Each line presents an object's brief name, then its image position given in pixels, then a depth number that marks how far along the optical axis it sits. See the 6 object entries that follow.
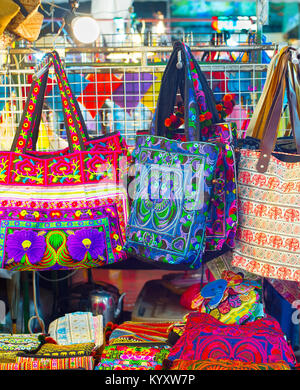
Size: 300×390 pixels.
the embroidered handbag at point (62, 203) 2.01
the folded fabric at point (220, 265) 2.31
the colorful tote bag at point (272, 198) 1.88
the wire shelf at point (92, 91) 2.48
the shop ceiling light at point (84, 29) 3.67
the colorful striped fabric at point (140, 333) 1.91
